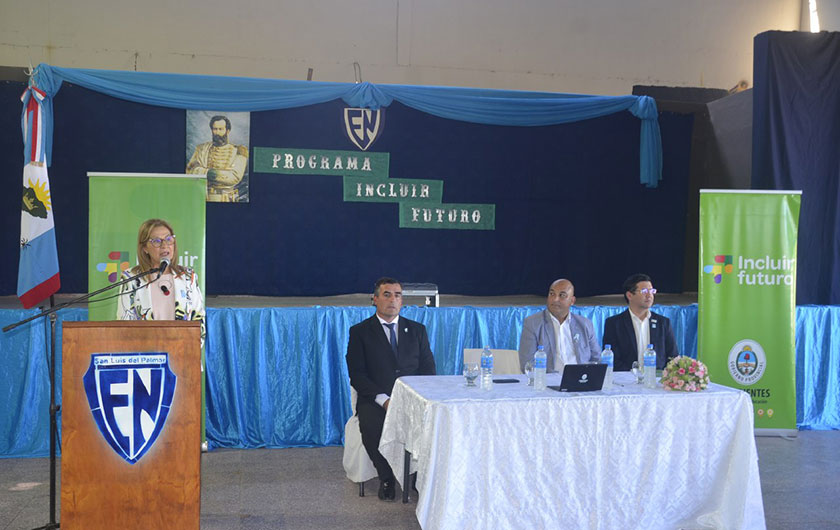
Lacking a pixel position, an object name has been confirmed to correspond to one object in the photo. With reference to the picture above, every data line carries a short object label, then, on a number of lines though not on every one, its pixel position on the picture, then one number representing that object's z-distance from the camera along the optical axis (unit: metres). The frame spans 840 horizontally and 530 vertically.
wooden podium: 2.67
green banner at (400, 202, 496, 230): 7.78
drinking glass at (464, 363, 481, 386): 3.59
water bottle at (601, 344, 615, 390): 3.61
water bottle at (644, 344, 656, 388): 3.68
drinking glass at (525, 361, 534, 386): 3.73
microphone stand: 2.81
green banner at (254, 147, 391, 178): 7.39
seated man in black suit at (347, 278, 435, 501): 4.07
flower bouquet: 3.55
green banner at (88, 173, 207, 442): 4.60
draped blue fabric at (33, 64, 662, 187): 6.55
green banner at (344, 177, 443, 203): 7.60
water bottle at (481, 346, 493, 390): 3.53
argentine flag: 4.75
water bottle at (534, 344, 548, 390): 3.52
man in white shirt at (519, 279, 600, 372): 4.43
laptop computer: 3.46
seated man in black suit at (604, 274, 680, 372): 4.62
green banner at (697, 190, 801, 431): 5.46
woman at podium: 3.28
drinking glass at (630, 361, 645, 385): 3.82
